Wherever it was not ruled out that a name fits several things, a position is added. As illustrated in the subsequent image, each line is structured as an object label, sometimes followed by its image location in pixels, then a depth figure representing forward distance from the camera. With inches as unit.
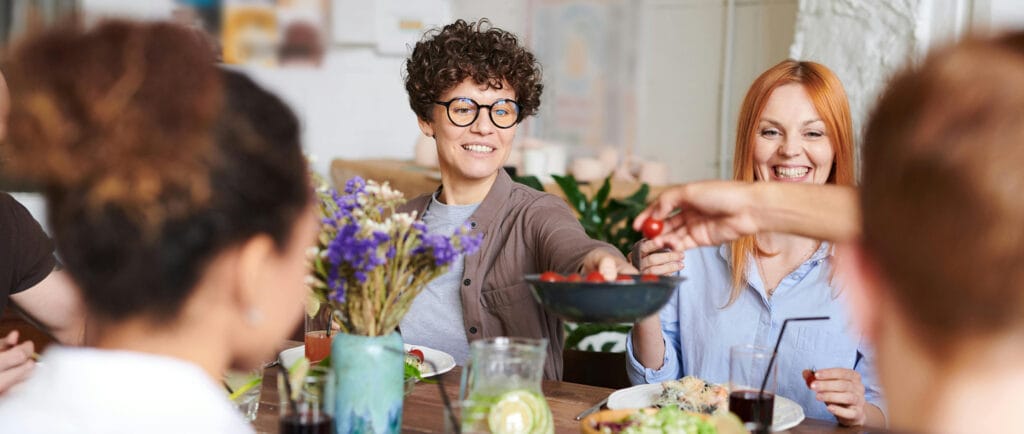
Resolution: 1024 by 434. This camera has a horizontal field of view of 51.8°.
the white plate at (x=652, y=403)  69.8
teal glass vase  61.9
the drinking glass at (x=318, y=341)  81.2
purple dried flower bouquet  61.0
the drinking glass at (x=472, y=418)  59.5
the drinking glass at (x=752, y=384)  64.6
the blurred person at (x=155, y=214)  39.4
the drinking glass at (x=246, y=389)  68.7
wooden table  70.6
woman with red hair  88.4
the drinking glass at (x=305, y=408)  55.9
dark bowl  58.9
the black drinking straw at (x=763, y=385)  63.7
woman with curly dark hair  94.7
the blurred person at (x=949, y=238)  27.5
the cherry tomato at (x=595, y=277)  62.6
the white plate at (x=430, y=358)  84.0
